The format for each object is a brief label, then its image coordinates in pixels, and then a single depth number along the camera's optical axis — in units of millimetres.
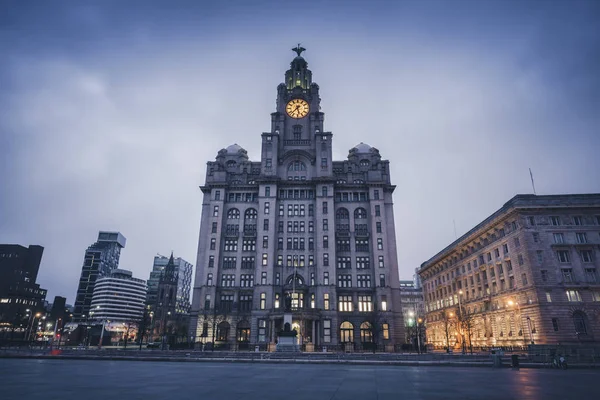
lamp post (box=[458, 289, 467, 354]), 71250
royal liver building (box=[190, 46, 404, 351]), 69294
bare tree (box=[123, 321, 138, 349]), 155475
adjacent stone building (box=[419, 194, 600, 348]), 53781
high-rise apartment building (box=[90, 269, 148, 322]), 198025
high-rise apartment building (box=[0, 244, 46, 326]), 127625
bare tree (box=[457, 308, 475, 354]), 66362
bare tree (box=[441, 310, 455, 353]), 84375
